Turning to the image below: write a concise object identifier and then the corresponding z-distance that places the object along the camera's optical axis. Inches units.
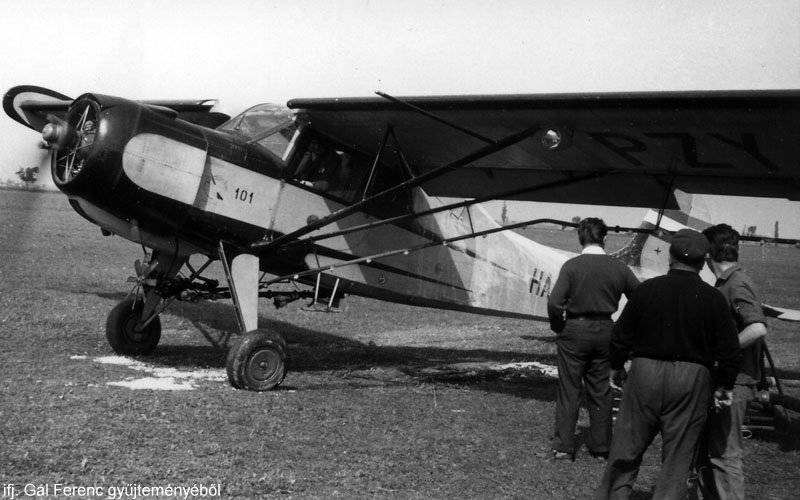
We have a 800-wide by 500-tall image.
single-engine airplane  265.0
